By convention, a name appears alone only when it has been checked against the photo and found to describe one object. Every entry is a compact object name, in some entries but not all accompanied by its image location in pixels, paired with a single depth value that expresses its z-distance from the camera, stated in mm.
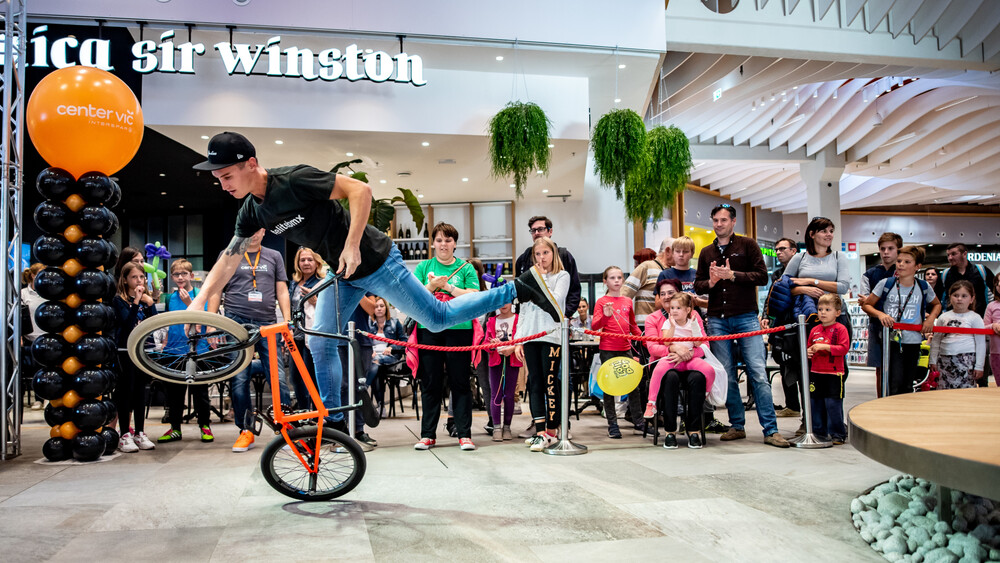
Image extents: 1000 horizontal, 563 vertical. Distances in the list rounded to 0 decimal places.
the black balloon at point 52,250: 3898
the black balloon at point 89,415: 3984
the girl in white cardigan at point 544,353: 4312
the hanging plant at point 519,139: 7227
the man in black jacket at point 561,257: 4668
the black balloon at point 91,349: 3994
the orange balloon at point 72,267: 4000
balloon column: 3924
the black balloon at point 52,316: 3926
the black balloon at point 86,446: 3955
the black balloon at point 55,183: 3936
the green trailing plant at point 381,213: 8062
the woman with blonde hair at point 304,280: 4652
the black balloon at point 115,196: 4230
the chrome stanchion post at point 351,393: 4078
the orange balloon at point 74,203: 3998
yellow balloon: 4164
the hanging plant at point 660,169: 8164
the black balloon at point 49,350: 3924
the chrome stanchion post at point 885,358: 4730
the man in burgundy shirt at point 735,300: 4418
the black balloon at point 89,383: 3996
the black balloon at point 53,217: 3902
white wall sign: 7137
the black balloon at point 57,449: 3953
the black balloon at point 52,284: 3922
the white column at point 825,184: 16047
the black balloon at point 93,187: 4043
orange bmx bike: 2664
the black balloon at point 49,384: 3930
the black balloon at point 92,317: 3980
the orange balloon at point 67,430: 4016
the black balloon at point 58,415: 3996
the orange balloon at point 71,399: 4012
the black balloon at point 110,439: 4129
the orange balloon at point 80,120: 3900
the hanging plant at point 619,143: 7508
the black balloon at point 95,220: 4012
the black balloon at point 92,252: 3990
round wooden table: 1800
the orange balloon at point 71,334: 3994
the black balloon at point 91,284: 4000
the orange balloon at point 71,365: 3994
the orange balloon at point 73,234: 3988
